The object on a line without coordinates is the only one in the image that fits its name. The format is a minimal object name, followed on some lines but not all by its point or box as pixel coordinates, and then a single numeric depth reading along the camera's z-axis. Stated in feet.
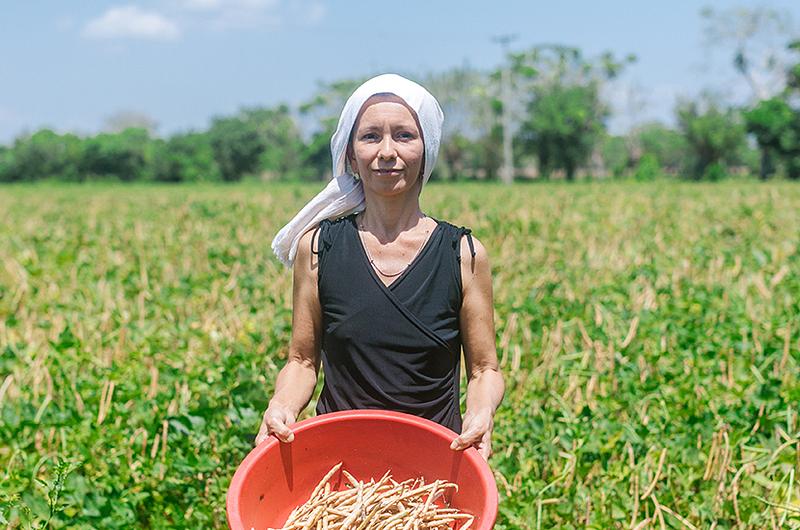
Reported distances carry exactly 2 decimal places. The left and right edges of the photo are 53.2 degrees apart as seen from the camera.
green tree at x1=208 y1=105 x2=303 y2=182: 185.88
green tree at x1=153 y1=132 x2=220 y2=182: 178.09
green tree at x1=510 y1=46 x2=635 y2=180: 165.48
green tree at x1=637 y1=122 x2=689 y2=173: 194.17
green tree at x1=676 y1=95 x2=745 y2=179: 143.84
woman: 6.13
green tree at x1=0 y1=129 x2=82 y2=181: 170.60
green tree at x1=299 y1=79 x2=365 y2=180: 186.24
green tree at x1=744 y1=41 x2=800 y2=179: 127.03
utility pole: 143.32
